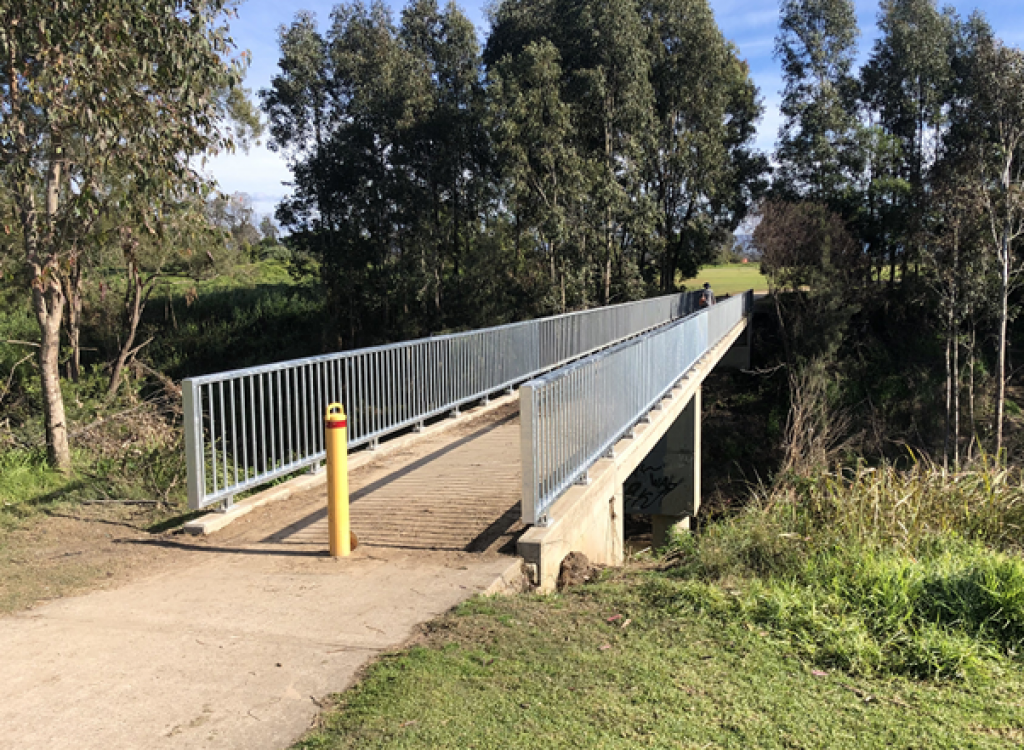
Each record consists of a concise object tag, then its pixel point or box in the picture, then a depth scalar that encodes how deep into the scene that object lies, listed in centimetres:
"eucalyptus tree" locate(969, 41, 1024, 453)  2325
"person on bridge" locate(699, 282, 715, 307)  2383
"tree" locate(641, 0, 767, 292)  3136
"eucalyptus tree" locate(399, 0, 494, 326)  2862
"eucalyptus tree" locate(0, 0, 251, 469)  812
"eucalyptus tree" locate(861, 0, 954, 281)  3231
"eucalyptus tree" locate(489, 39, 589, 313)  2489
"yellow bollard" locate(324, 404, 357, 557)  566
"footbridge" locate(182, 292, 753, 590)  593
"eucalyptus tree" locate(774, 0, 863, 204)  3238
